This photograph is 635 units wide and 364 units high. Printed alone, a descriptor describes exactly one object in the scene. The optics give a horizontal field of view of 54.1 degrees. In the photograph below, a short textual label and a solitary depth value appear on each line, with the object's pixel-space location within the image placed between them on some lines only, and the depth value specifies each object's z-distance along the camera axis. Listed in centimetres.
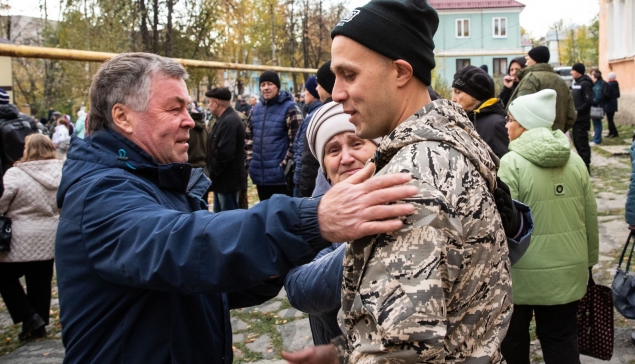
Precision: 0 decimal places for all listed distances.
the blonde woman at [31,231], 571
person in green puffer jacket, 358
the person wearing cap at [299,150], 671
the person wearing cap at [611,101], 1778
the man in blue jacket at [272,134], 778
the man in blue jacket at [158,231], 160
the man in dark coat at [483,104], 517
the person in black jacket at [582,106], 1130
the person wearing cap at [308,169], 612
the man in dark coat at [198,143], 786
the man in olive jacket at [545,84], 730
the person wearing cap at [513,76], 912
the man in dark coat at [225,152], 805
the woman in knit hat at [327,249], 209
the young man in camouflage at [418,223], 134
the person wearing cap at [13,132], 743
